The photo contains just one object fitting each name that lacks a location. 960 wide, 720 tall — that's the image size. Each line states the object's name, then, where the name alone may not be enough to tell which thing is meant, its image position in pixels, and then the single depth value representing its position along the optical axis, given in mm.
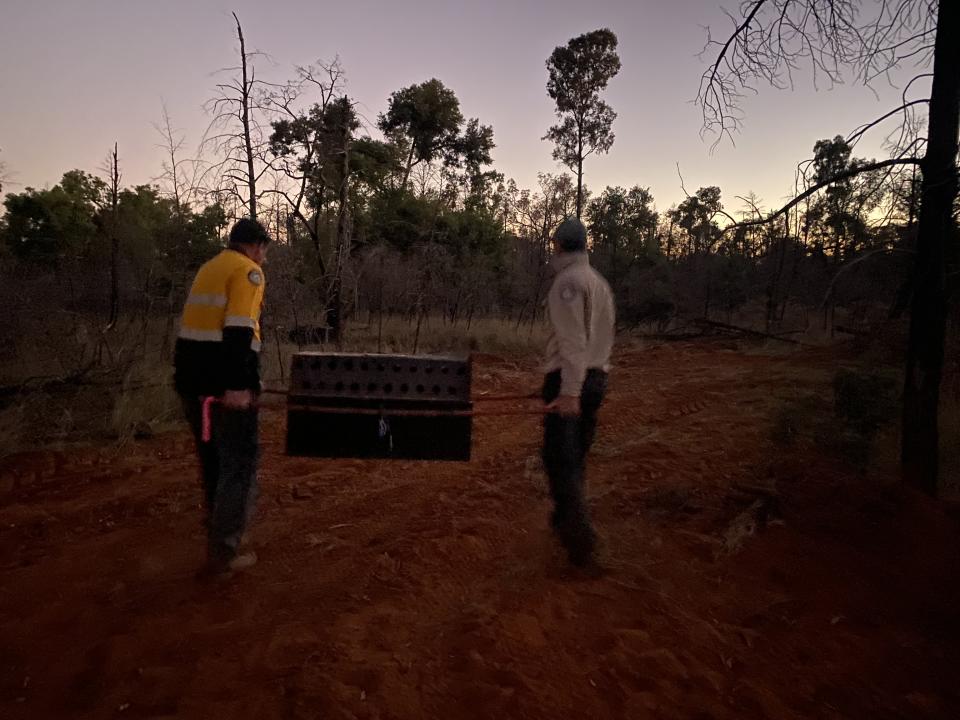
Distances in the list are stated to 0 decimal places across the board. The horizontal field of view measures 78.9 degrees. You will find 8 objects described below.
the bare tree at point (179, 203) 10455
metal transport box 3672
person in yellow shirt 3279
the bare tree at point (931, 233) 4250
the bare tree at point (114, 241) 11279
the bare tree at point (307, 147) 10602
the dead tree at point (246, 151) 9031
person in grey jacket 3342
